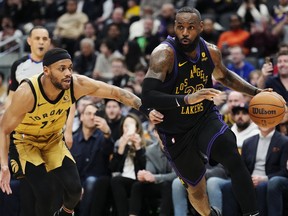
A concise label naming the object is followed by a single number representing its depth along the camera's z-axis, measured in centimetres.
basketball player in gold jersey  727
